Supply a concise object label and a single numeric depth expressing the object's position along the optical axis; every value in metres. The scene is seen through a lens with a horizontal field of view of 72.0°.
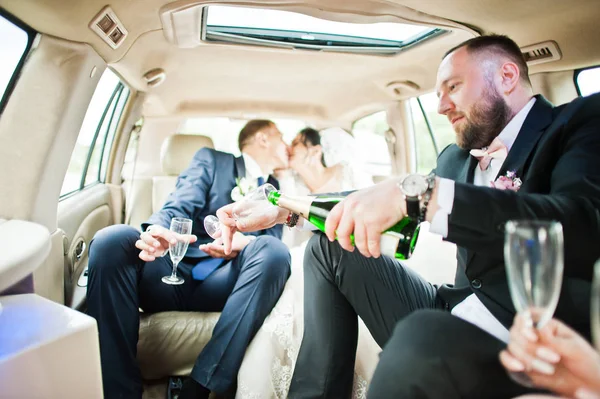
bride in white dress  1.62
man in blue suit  1.62
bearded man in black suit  0.86
